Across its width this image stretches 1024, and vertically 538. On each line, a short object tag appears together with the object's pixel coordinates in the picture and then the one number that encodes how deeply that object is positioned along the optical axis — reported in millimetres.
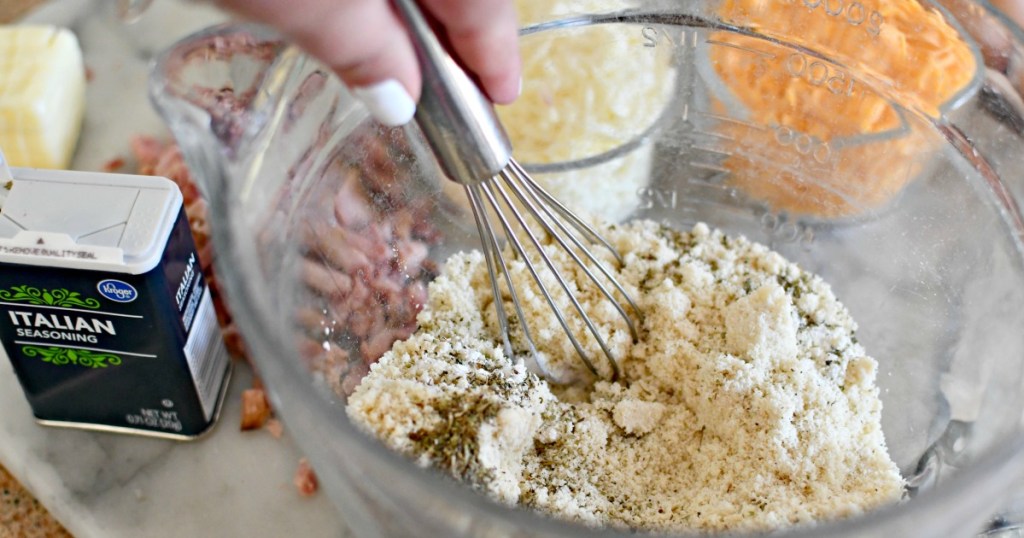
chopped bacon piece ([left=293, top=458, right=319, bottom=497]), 818
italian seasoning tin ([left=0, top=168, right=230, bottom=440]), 707
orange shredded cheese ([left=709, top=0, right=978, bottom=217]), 807
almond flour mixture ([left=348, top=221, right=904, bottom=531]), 660
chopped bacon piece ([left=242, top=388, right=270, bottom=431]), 861
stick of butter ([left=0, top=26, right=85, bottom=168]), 949
